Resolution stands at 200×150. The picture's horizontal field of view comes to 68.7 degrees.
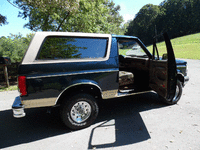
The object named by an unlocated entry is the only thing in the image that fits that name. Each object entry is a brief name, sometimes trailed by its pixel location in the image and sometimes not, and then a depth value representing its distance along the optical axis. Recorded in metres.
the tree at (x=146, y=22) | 81.94
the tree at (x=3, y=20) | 9.93
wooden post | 7.55
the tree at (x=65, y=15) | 7.18
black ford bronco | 2.98
